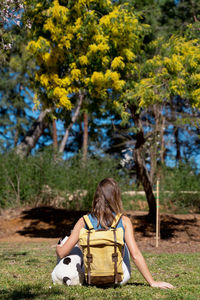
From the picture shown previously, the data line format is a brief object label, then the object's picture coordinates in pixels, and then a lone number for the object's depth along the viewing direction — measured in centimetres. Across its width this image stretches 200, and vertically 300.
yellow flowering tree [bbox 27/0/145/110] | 902
